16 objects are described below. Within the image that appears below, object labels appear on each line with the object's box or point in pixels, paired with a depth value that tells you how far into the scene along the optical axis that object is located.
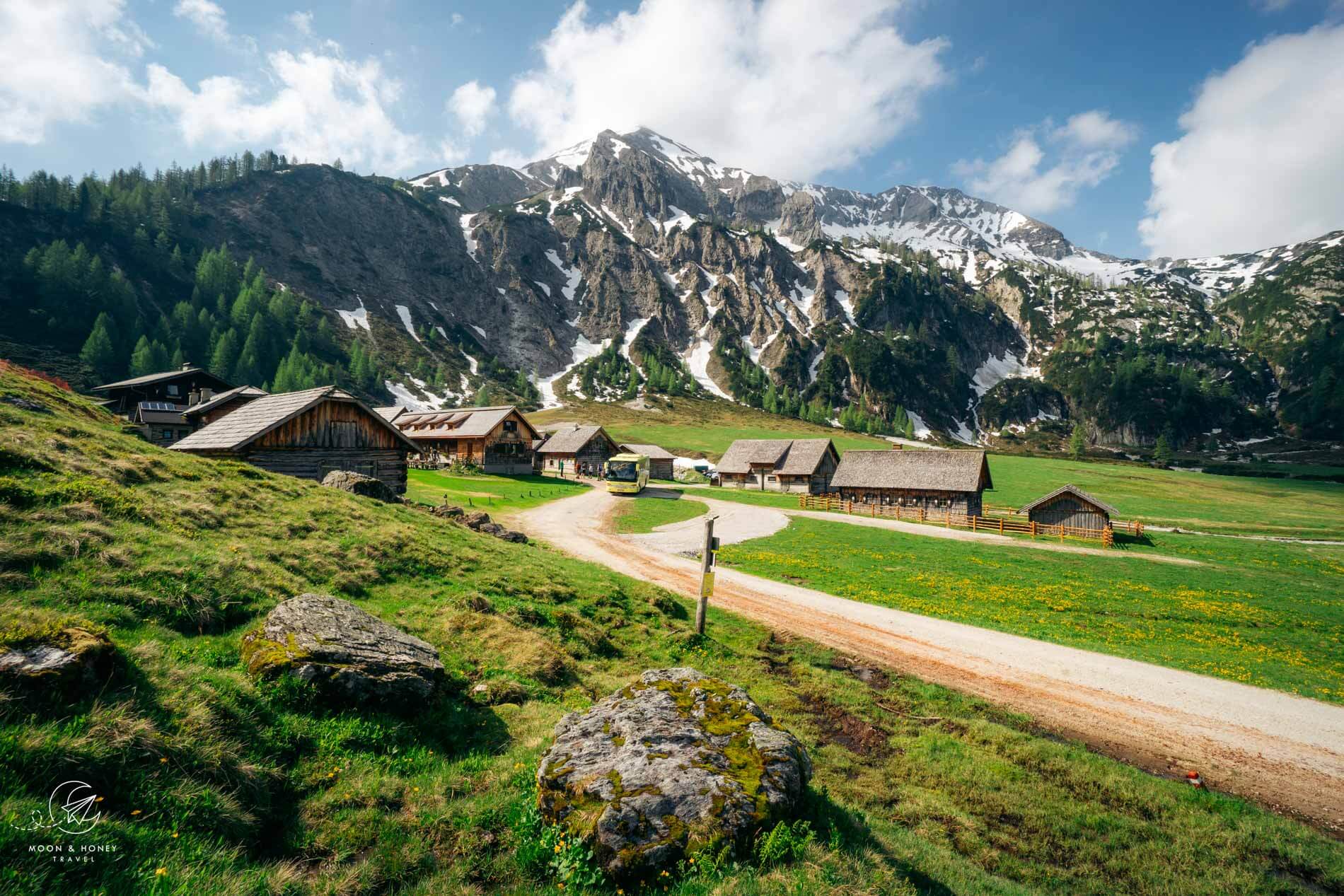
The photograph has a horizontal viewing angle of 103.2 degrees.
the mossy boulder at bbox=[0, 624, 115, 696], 4.93
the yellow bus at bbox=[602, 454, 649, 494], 57.28
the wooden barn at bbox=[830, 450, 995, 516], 53.38
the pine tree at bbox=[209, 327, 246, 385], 126.12
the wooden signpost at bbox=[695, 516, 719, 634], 14.78
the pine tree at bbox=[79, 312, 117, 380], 107.00
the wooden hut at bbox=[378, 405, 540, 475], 65.38
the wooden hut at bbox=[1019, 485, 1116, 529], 44.22
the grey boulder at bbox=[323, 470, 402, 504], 24.64
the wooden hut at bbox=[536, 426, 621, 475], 79.56
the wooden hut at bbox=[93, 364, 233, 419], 65.62
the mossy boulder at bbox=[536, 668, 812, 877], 5.52
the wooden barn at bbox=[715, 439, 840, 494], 74.00
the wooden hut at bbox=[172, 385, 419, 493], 26.88
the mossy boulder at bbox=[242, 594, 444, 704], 7.38
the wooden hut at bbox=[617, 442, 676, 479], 91.69
